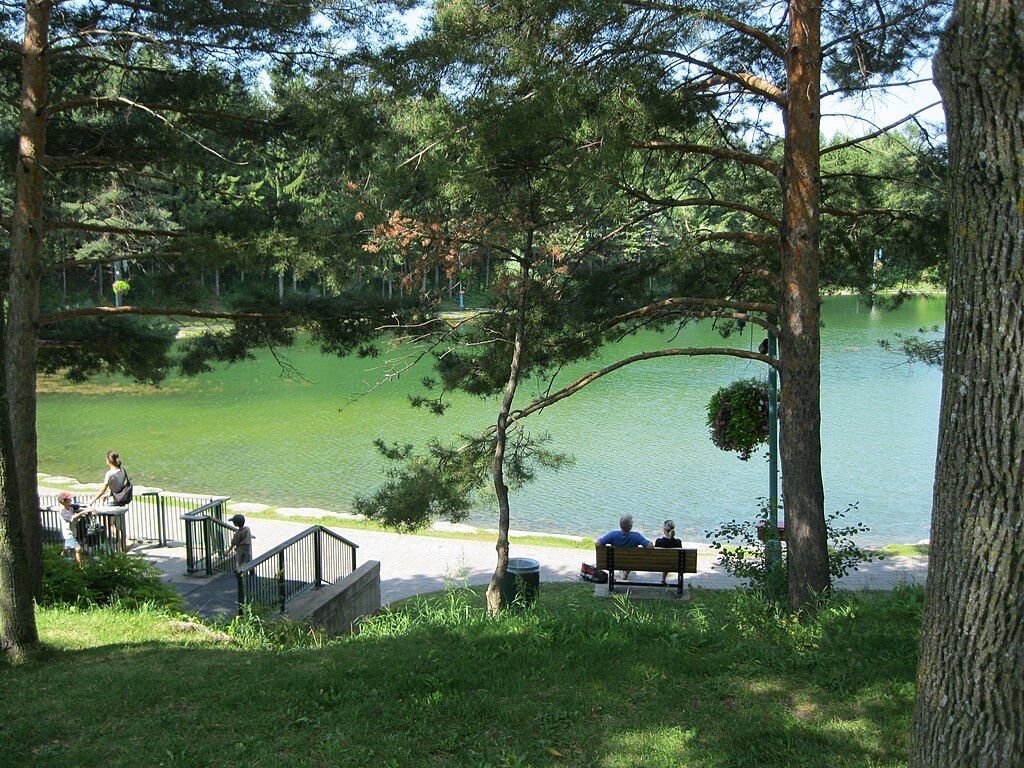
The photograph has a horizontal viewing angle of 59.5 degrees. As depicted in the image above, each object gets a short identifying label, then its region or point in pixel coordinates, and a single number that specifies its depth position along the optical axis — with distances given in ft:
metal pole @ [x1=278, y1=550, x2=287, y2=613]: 29.75
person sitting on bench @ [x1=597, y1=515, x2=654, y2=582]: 36.37
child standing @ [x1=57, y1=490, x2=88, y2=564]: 38.99
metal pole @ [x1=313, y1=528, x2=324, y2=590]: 33.76
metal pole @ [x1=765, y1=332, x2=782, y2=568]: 27.71
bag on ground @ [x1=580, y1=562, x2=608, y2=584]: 36.40
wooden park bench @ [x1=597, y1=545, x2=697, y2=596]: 34.32
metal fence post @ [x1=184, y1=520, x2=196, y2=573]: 36.17
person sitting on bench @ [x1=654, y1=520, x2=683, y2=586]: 36.78
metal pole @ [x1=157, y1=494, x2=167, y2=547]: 43.98
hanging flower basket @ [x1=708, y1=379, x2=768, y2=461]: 28.09
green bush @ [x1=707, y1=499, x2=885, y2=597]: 26.53
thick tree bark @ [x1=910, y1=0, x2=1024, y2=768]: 9.16
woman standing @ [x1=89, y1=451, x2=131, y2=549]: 39.63
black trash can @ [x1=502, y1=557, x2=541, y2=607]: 28.87
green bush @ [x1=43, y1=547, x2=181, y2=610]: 28.07
